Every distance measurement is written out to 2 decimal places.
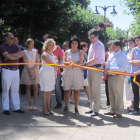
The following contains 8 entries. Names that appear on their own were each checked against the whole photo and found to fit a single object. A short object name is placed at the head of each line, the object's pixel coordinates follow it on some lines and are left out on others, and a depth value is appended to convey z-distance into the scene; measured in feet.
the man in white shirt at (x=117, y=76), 16.60
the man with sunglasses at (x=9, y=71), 17.58
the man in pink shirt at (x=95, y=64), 17.18
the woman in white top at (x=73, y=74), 17.48
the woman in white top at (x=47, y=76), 17.49
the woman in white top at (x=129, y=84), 19.38
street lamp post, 65.76
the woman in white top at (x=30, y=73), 19.15
